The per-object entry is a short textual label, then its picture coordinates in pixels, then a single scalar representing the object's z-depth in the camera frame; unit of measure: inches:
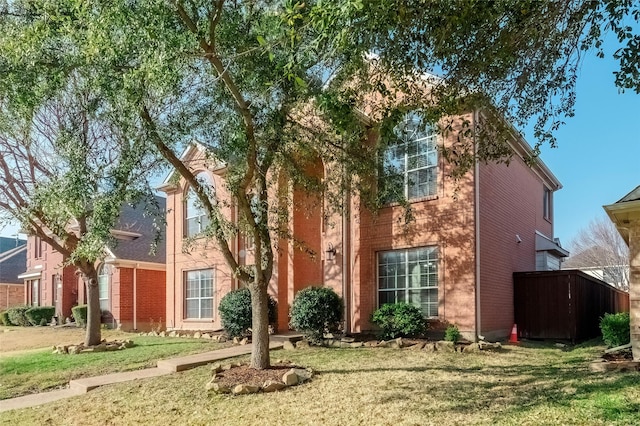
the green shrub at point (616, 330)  431.8
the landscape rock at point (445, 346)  447.0
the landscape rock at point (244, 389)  317.4
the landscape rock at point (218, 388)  323.3
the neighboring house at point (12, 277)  1439.5
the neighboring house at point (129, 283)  902.4
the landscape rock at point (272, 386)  322.3
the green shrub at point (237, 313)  572.1
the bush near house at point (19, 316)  1115.3
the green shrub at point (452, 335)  467.2
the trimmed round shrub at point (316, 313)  509.4
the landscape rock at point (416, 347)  455.2
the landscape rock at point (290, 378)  333.1
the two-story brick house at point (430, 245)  500.1
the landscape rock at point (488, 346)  451.2
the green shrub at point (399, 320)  492.1
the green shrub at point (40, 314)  1087.5
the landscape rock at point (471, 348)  442.6
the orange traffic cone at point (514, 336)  522.0
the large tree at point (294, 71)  236.1
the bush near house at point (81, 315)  961.5
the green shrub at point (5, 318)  1173.3
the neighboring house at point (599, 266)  1296.4
